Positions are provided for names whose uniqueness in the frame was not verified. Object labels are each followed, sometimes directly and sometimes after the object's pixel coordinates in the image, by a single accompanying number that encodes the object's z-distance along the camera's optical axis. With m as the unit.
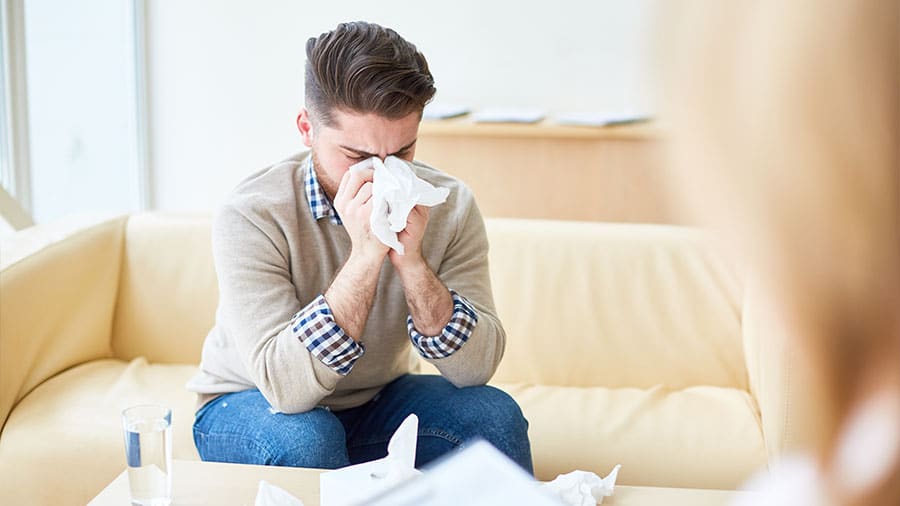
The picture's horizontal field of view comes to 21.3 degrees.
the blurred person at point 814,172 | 0.90
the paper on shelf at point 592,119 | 6.51
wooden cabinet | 6.58
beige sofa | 4.34
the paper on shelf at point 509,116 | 6.63
